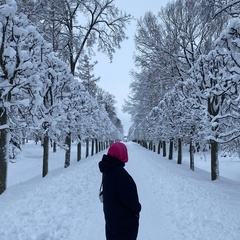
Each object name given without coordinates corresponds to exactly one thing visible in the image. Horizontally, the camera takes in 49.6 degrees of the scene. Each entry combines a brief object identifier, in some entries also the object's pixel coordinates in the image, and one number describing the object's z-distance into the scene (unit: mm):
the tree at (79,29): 18159
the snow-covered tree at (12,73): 8273
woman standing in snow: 3352
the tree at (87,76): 40500
